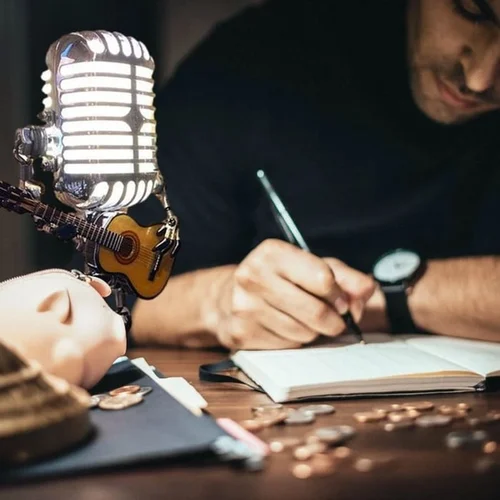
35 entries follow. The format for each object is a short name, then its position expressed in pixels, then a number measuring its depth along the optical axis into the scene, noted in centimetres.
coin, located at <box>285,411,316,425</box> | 77
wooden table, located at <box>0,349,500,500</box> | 58
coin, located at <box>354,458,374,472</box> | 64
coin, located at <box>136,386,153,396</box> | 79
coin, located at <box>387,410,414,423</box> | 78
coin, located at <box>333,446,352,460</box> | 67
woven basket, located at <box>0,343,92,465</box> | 58
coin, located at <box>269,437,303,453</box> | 69
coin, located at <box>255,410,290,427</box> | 76
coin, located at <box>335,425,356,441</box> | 72
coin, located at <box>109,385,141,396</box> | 80
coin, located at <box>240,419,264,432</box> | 75
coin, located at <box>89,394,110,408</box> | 75
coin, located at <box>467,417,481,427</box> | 77
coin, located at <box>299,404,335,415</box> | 81
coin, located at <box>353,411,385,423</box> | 78
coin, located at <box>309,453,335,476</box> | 64
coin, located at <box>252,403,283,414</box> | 81
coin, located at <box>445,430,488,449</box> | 71
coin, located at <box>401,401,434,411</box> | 83
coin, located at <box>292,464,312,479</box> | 63
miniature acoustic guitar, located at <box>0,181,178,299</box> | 87
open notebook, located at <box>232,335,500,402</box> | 87
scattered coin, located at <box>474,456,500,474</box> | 64
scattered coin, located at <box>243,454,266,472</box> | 63
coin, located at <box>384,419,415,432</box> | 76
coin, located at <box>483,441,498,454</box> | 69
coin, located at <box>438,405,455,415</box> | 81
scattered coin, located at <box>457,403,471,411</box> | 82
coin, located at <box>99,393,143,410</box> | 74
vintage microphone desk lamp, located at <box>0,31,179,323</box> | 91
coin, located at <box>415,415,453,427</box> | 77
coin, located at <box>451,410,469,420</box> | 79
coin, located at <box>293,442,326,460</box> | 67
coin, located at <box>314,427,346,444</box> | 70
